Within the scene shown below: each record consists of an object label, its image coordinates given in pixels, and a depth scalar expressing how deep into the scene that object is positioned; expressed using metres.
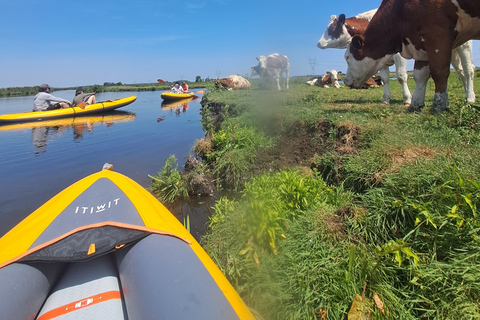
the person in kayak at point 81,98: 13.91
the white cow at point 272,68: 8.93
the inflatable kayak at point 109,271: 1.65
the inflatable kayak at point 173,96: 20.43
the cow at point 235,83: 16.75
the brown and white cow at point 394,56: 5.06
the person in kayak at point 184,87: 24.65
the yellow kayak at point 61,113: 11.91
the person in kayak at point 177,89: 22.81
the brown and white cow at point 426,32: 3.87
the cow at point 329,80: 14.07
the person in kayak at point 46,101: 12.56
